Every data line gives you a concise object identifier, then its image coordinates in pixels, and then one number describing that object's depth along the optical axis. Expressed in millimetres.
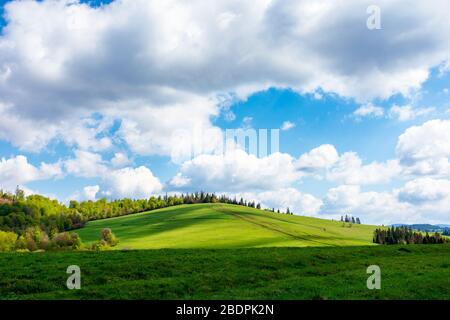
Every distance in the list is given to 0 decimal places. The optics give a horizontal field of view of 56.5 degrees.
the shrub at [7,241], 144375
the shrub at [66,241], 138550
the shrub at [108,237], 155575
